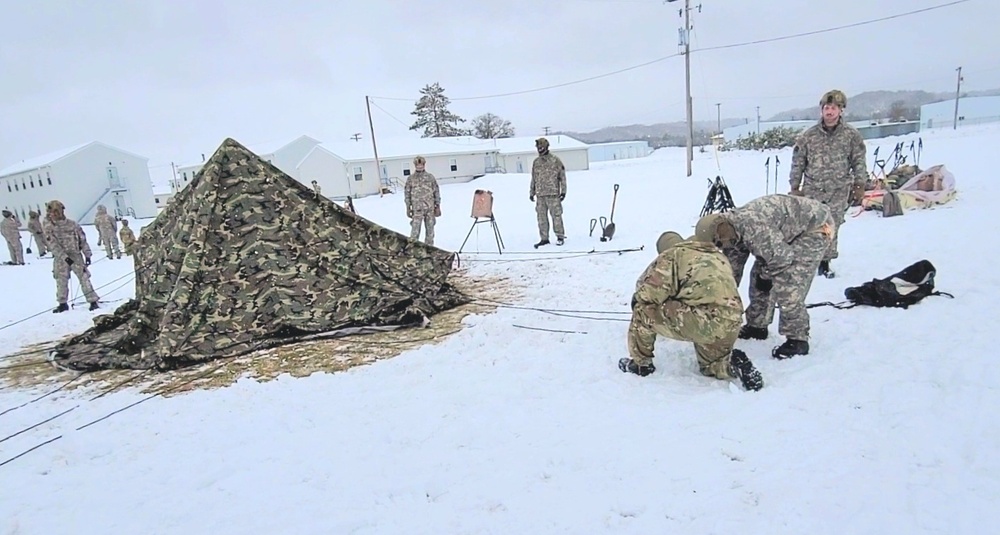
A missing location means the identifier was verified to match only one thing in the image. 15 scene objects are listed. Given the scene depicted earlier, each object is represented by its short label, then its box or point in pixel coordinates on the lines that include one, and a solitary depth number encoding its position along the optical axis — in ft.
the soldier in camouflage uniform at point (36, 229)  45.14
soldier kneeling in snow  10.25
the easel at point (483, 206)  28.76
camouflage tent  15.31
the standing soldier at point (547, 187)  27.48
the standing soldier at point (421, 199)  27.76
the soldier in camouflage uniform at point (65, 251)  23.43
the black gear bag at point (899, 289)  13.69
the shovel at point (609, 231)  28.55
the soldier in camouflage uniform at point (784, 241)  11.03
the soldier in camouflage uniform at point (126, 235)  42.27
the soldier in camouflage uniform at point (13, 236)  46.35
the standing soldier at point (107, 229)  44.59
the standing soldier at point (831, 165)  16.31
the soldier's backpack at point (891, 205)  26.50
